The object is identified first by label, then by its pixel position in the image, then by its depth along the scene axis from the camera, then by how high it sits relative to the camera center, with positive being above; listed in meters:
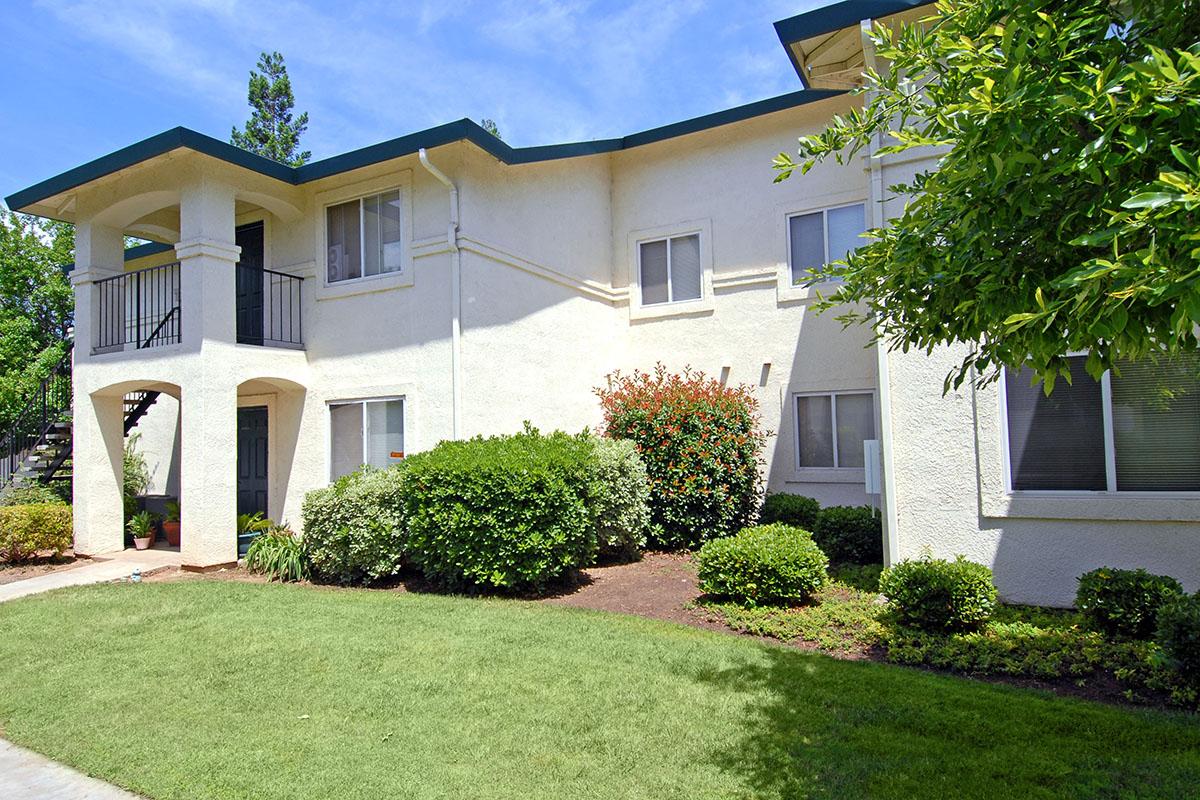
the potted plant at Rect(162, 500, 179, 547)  13.59 -1.50
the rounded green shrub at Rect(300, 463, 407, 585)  9.66 -1.11
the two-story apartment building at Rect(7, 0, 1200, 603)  11.03 +2.46
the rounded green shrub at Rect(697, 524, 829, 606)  7.78 -1.43
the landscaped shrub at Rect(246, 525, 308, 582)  10.45 -1.62
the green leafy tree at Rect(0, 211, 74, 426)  19.66 +4.22
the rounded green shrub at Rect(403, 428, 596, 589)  8.67 -0.88
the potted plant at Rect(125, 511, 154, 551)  13.02 -1.46
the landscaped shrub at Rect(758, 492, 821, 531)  11.29 -1.19
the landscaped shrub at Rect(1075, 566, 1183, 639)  6.21 -1.47
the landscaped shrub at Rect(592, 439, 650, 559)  10.05 -0.82
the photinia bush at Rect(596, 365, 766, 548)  11.34 -0.34
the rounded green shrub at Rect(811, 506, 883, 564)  10.17 -1.48
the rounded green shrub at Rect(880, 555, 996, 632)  6.66 -1.49
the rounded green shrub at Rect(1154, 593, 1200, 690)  5.20 -1.52
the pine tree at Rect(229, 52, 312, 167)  29.62 +13.29
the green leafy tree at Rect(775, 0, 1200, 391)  2.30 +0.94
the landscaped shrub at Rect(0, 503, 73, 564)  11.52 -1.28
